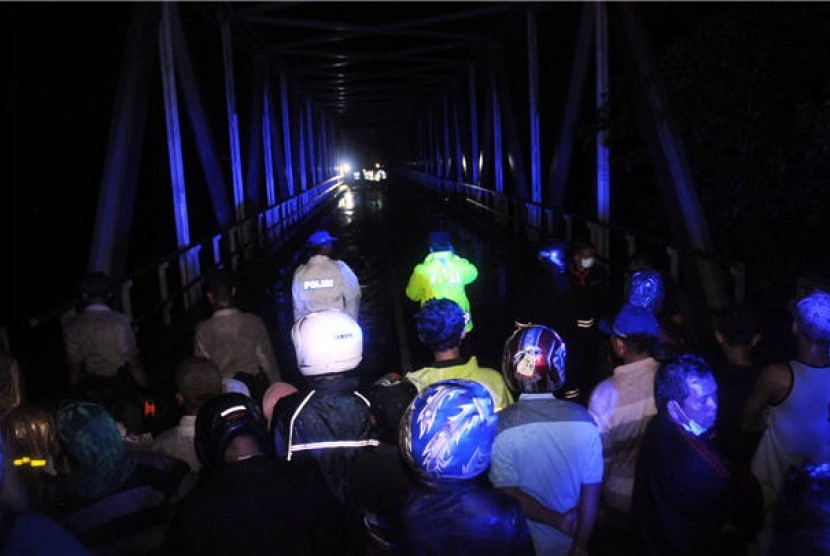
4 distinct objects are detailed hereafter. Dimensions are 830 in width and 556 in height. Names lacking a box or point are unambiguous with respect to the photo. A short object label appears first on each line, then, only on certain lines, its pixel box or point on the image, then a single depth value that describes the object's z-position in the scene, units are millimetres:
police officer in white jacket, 6461
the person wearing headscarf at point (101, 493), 3113
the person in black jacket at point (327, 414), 3520
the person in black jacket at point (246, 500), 2705
